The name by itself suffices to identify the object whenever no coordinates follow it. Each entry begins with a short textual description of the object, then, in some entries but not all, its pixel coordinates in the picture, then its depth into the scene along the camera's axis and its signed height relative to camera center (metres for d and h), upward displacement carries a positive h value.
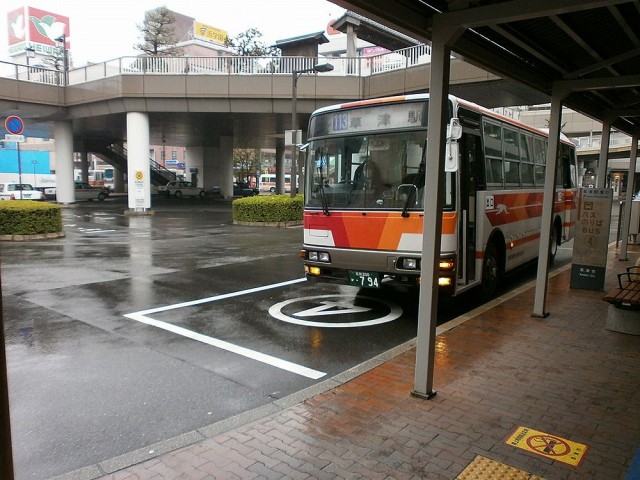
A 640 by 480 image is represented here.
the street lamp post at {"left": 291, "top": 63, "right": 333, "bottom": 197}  20.09 +3.93
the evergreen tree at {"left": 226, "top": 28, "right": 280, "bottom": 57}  49.44 +13.85
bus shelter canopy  3.99 +1.51
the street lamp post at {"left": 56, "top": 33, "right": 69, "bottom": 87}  28.97 +6.84
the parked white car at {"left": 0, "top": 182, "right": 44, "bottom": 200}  36.75 -0.91
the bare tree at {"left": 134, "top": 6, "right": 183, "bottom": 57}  49.03 +14.80
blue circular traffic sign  15.53 +1.71
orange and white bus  6.78 -0.11
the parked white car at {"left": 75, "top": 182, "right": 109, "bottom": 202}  41.41 -1.03
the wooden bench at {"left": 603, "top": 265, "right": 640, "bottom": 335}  6.21 -1.48
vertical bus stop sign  8.51 -0.77
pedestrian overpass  21.52 +4.58
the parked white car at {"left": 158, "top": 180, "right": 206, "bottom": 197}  46.06 -0.55
